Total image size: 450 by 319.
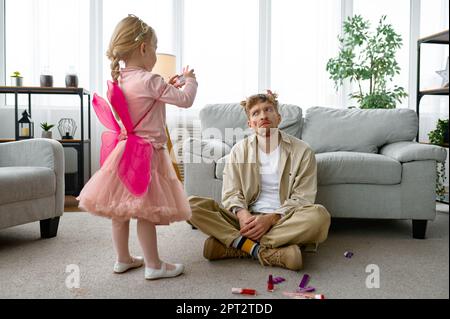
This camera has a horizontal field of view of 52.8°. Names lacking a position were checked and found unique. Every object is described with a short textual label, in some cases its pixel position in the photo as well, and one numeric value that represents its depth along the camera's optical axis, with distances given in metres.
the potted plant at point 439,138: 3.17
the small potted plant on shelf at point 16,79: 3.81
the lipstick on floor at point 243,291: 1.54
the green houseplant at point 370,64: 4.06
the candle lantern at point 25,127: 3.78
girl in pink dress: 1.65
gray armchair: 2.15
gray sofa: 2.42
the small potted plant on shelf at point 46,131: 3.79
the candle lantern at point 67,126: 4.14
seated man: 1.89
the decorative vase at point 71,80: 3.85
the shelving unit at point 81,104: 3.69
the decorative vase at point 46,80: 3.82
